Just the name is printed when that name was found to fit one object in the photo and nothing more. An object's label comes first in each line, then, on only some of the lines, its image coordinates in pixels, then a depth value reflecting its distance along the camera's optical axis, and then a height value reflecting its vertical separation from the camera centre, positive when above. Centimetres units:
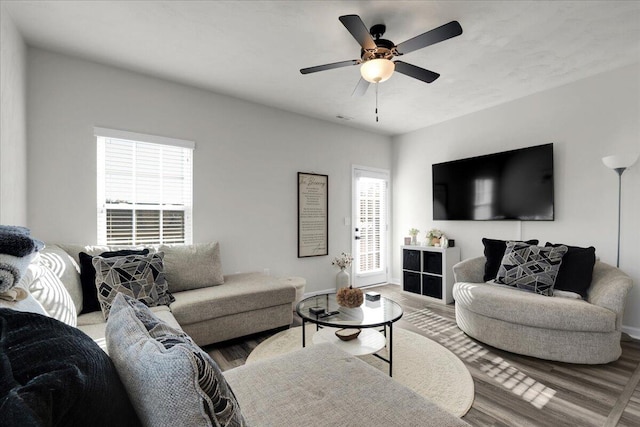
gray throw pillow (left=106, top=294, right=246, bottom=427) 59 -36
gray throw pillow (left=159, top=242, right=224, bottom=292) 293 -53
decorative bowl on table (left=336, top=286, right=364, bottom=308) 256 -72
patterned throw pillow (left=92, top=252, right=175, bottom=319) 231 -53
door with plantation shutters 506 -21
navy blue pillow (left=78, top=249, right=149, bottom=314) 235 -55
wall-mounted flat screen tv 364 +35
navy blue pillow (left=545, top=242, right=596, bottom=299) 274 -54
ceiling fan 193 +117
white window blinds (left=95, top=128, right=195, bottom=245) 306 +27
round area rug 205 -123
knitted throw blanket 104 -15
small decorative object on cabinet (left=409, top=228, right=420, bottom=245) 487 -35
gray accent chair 239 -90
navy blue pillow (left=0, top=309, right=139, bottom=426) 44 -27
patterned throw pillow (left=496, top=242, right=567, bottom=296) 284 -53
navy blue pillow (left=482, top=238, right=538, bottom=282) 332 -48
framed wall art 439 -1
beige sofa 223 -79
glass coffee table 222 -82
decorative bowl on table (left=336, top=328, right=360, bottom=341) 231 -94
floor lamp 290 +49
